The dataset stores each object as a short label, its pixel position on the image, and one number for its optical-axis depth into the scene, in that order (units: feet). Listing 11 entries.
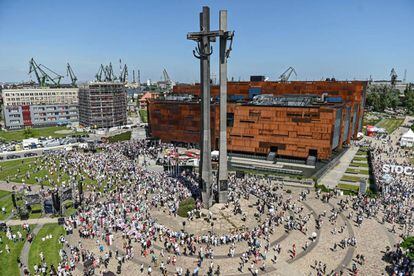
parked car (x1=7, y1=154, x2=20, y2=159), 256.32
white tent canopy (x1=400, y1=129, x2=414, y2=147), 286.15
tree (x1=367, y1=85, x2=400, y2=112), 563.89
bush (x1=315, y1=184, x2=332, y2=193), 168.72
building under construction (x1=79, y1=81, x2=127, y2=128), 408.67
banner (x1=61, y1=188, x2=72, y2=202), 137.08
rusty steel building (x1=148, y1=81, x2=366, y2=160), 218.38
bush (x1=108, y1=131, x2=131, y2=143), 329.31
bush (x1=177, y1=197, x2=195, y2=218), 135.33
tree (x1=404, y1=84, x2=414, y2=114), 532.40
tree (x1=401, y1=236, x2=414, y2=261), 93.66
